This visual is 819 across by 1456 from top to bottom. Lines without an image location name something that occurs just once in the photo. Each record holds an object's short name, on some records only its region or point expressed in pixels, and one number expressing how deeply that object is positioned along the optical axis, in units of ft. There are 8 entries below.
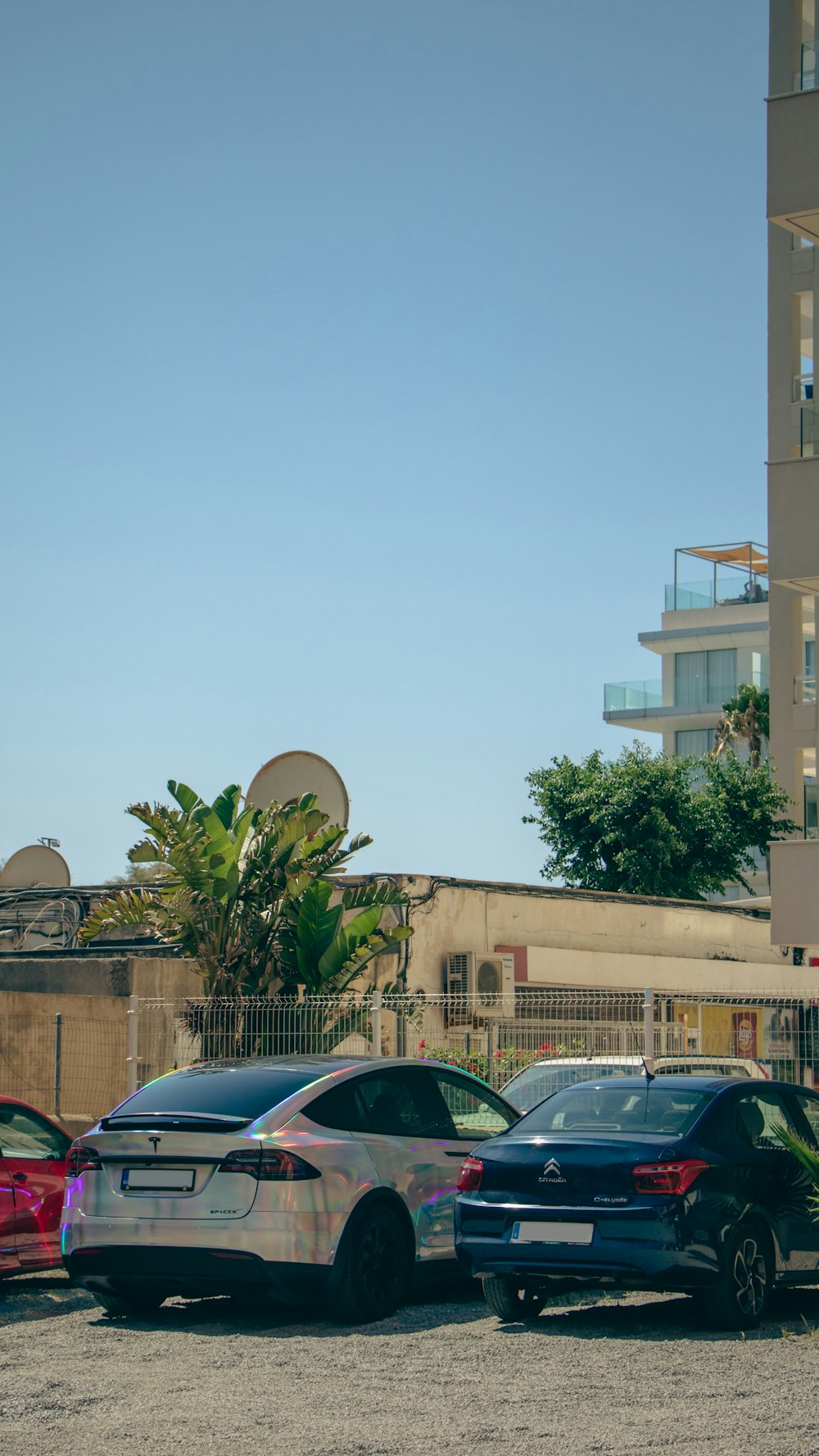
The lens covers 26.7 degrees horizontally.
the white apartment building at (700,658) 235.81
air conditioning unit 79.87
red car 37.91
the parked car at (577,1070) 47.85
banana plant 66.74
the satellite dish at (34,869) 104.83
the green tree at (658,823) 153.38
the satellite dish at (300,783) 81.05
